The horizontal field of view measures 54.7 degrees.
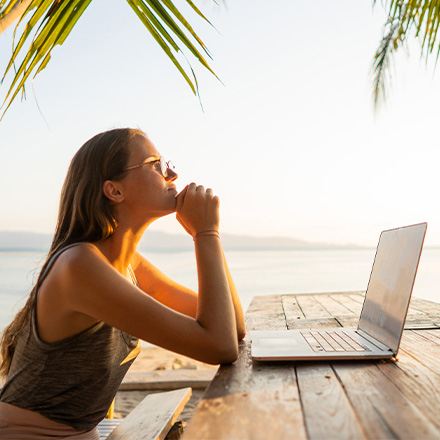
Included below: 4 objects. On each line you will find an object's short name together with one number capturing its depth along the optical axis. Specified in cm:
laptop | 109
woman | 107
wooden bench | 145
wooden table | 64
